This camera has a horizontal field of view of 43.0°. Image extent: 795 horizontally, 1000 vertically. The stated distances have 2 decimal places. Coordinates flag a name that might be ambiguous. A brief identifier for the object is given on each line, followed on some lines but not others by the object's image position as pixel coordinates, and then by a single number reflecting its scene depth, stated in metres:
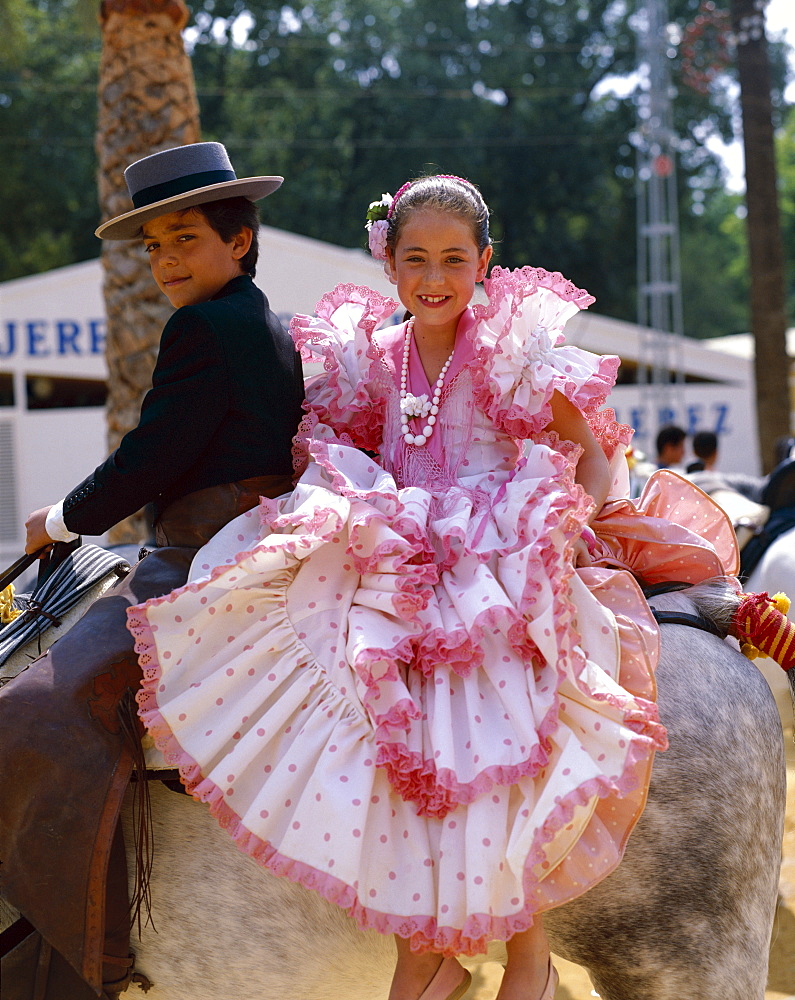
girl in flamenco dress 2.19
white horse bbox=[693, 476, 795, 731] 6.02
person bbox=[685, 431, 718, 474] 9.33
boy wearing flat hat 2.43
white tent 14.47
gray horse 2.41
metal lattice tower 16.80
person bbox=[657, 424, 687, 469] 9.75
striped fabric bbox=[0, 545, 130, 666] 2.79
